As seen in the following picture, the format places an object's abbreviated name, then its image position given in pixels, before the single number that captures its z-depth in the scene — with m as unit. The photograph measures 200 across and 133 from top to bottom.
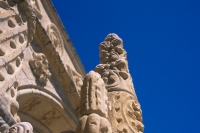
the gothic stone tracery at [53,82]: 5.99
